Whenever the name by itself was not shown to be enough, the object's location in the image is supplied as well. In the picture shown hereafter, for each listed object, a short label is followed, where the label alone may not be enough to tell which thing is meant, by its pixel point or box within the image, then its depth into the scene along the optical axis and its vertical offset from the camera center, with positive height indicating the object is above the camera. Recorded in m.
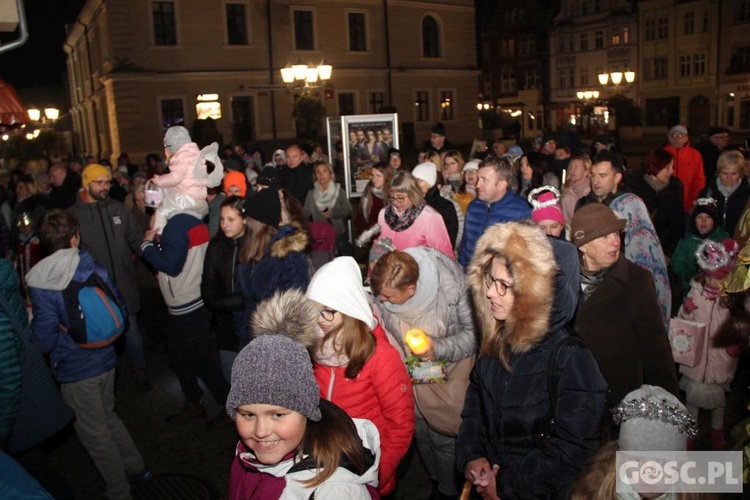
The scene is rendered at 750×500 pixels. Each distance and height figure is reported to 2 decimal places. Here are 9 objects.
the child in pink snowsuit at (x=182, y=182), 5.32 -0.18
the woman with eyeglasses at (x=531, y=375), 2.68 -1.04
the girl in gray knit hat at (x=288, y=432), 2.20 -1.03
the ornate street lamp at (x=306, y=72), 17.59 +2.37
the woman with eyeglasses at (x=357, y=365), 3.31 -1.16
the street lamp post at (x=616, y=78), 24.76 +2.63
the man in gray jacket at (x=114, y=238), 6.48 -0.80
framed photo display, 10.88 +0.13
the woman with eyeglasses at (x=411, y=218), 5.75 -0.64
